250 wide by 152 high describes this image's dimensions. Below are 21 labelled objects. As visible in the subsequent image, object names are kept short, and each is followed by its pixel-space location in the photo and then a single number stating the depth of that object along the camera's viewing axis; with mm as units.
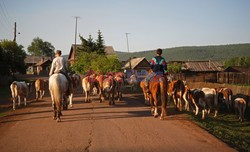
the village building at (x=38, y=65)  76312
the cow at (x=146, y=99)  15711
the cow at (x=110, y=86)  14455
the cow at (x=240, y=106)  16608
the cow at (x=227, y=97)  18411
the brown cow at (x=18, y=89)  14789
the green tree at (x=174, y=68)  44750
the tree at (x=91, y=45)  52531
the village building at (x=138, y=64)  52344
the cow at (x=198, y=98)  14884
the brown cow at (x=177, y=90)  14859
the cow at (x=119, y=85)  16906
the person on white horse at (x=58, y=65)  10641
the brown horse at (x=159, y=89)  9773
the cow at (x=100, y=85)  15606
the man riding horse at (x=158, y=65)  10078
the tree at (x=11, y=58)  31653
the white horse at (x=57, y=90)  9562
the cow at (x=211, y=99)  16617
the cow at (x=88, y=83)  15925
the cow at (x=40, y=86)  18558
